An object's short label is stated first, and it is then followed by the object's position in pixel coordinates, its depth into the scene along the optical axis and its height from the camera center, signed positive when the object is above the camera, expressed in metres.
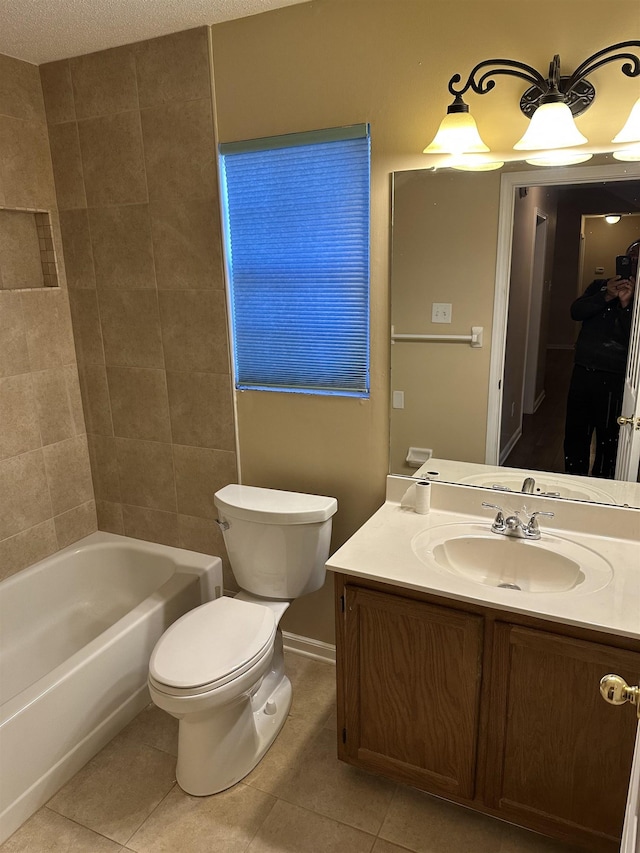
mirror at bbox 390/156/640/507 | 1.71 -0.05
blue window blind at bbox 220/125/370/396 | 1.99 +0.12
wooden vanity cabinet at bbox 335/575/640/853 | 1.45 -1.10
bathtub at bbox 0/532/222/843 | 1.79 -1.28
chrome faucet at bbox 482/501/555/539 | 1.82 -0.73
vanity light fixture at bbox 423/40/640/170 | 1.54 +0.47
